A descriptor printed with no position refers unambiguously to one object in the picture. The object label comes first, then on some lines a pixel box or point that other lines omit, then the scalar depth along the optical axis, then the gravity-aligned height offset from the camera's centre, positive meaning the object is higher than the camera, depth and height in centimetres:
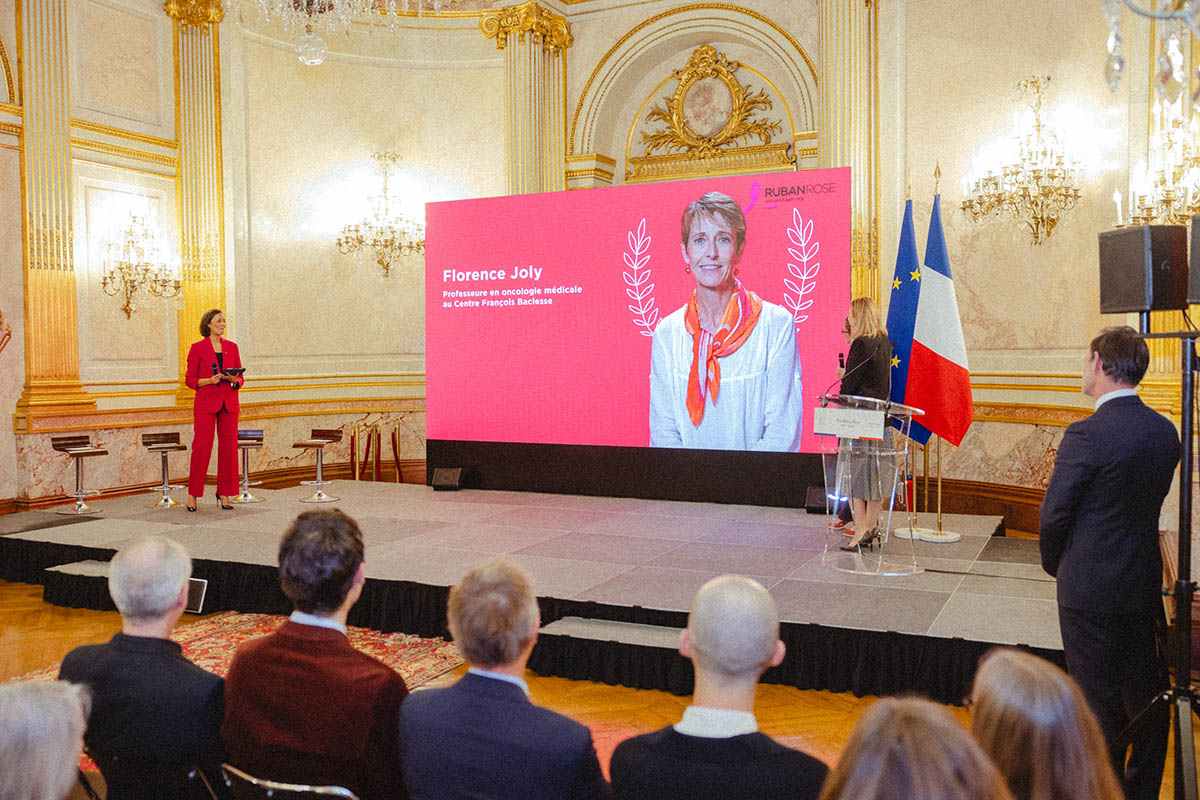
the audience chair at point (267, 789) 191 -82
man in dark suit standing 288 -51
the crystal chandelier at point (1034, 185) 738 +137
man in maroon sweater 205 -71
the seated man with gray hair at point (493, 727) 182 -68
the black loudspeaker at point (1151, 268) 319 +32
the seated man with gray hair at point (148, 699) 215 -72
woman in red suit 760 -23
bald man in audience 159 -62
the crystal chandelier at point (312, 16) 679 +272
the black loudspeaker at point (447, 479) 877 -96
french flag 596 +6
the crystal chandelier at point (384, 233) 1055 +150
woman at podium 562 -1
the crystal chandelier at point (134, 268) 884 +97
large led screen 749 +47
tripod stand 273 -84
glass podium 504 -50
